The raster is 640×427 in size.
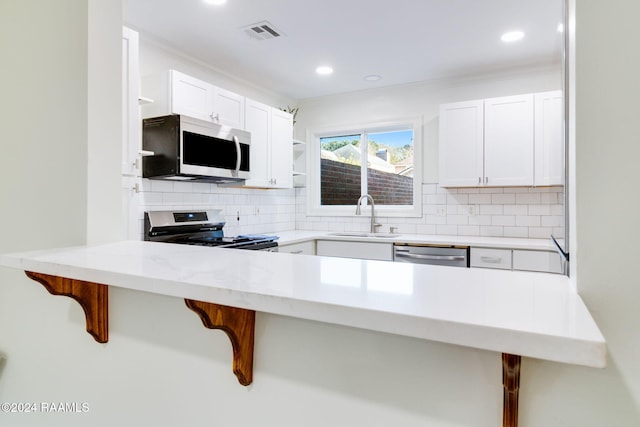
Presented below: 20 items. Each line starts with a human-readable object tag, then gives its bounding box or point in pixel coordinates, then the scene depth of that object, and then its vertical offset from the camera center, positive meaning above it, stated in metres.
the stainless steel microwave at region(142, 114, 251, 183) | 2.56 +0.47
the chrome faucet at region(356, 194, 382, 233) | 3.96 -0.02
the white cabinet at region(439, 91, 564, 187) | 3.04 +0.62
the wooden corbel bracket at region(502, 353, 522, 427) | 0.61 -0.30
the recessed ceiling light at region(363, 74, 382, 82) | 3.62 +1.37
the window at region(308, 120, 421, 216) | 3.99 +0.51
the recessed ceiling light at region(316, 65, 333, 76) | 3.43 +1.38
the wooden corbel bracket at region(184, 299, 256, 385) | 0.83 -0.27
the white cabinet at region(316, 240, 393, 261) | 3.33 -0.36
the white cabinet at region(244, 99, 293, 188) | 3.43 +0.67
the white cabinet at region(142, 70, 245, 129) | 2.63 +0.89
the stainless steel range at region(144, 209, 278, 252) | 2.75 -0.16
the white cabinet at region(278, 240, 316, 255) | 3.30 -0.34
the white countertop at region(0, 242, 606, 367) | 0.49 -0.15
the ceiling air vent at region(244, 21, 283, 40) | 2.61 +1.35
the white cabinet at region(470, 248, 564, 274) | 2.81 -0.37
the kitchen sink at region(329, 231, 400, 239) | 3.70 -0.23
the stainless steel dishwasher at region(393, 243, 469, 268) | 3.04 -0.36
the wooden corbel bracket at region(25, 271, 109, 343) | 1.14 -0.29
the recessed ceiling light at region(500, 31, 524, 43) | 2.71 +1.34
